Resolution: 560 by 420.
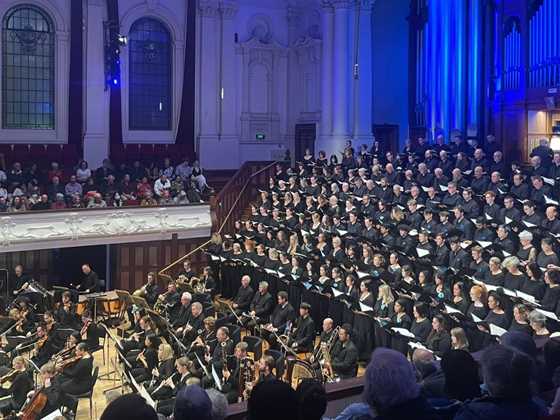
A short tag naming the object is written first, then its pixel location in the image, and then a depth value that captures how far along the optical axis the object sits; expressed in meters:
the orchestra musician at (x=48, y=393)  8.87
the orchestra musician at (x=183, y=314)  13.20
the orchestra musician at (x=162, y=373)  9.62
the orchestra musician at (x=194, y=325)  11.68
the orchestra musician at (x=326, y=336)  10.94
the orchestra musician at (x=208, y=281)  16.12
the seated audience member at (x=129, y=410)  2.86
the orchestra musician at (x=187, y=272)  16.32
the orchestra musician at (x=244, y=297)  14.80
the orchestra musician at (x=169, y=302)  13.99
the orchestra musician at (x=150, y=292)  14.92
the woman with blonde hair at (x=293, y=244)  15.27
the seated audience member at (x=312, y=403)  3.31
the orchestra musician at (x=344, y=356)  10.48
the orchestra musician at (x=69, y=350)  10.68
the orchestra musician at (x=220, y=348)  10.24
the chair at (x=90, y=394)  10.32
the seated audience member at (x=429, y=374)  4.54
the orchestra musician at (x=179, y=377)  9.29
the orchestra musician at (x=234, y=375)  9.40
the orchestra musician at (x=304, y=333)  12.18
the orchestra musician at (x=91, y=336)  12.30
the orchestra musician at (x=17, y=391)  9.65
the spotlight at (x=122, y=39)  19.42
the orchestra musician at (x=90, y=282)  16.84
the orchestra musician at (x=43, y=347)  11.27
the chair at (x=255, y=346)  10.44
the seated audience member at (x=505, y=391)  3.24
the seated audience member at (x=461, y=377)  3.75
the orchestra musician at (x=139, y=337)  11.31
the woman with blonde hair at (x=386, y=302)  11.26
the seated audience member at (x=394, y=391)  3.12
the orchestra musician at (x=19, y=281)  15.73
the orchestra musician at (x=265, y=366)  9.25
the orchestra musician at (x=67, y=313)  13.12
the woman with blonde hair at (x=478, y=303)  9.87
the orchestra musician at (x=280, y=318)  12.55
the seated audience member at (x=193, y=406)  3.35
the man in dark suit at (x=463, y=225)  12.81
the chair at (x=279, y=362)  9.34
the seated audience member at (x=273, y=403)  3.00
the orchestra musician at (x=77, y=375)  10.35
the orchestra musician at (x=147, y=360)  10.46
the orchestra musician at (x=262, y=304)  13.98
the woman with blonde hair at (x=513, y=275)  10.27
